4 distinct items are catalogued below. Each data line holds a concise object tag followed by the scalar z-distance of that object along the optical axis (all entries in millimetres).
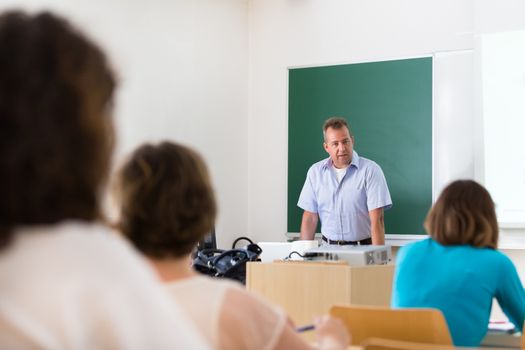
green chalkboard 5418
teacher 4785
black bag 3801
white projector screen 4777
